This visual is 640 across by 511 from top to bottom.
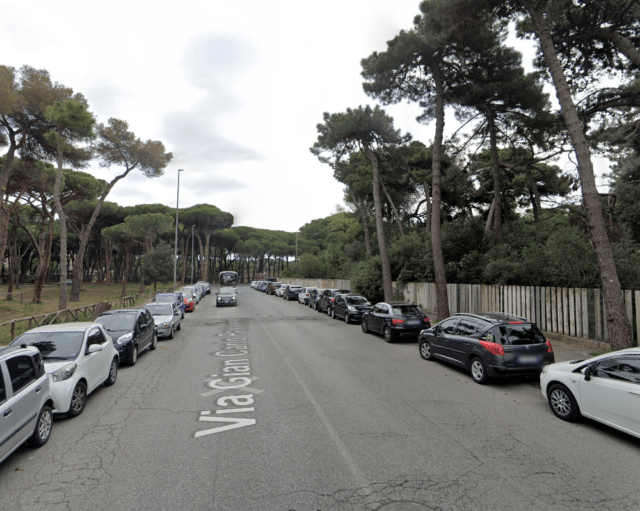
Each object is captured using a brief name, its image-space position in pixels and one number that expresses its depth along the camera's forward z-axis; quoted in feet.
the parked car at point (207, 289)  164.66
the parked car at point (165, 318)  45.09
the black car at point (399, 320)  43.39
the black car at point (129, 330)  31.83
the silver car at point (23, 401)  13.80
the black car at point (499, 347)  25.03
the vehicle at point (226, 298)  95.50
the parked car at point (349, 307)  61.77
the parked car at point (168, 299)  68.14
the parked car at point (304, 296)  104.06
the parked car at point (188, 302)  84.28
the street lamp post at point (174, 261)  127.03
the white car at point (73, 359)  19.27
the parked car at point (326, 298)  79.05
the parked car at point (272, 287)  158.57
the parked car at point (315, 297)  87.77
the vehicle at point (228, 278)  163.22
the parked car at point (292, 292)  124.47
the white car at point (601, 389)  16.20
